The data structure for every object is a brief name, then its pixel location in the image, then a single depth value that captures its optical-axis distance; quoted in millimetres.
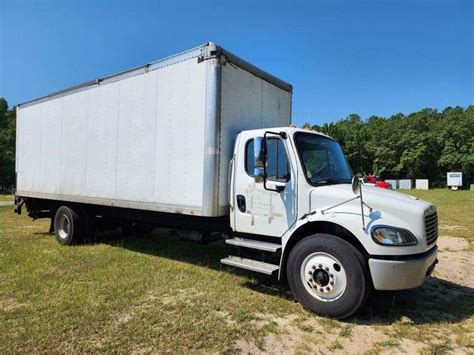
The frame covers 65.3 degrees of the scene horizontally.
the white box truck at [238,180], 4496
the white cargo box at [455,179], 64750
